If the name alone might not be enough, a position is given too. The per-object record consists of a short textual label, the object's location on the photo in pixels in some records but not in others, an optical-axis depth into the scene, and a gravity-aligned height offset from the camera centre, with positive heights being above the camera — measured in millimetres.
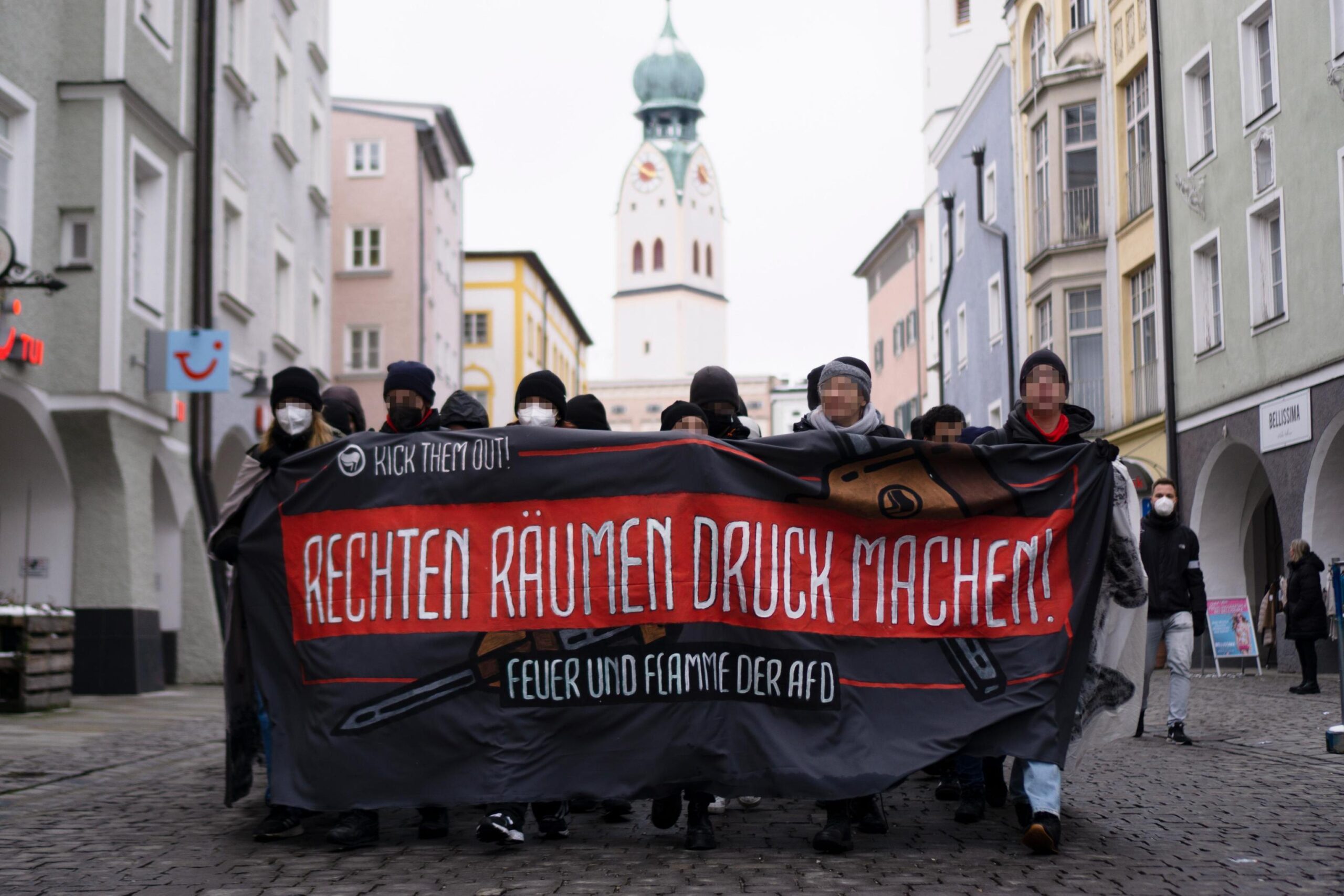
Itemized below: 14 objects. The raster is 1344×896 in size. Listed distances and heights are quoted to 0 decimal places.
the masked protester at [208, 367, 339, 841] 7770 +399
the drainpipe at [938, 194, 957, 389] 39562 +8534
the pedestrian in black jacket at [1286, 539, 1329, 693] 18781 -299
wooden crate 15164 -605
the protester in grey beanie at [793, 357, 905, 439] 7863 +858
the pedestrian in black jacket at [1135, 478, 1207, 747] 12188 -159
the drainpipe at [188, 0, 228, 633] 21859 +4604
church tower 136500 +27848
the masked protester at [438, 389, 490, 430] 8102 +846
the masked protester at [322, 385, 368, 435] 10023 +1097
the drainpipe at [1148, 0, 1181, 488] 26641 +4851
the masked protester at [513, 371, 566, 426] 8102 +911
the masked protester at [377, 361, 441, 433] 8031 +911
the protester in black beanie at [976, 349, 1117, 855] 7617 +774
